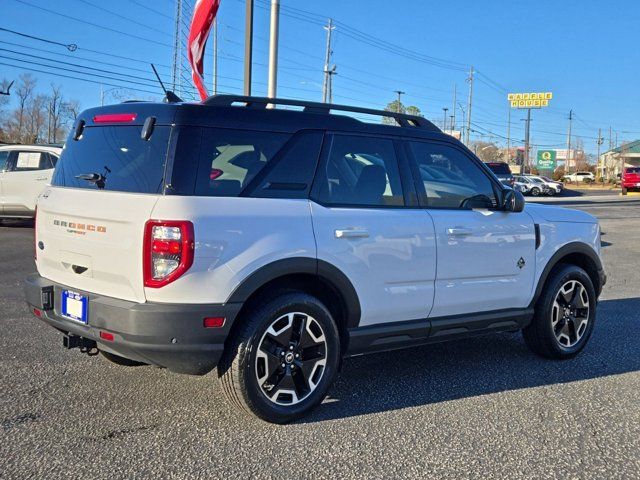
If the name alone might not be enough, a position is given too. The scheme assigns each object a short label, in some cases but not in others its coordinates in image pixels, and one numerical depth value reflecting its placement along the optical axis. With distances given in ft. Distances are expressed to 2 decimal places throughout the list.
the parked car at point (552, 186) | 162.40
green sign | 298.97
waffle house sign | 312.09
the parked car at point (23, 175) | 45.24
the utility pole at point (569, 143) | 356.75
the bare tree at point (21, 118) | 259.60
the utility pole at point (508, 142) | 315.12
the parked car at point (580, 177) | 263.27
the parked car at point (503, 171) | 84.33
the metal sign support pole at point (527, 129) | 253.65
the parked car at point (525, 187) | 167.22
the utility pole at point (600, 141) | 431.27
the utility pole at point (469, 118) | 268.35
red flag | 30.40
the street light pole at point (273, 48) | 36.63
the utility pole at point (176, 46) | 111.47
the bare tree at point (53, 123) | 237.41
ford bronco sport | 11.31
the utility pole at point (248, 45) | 35.55
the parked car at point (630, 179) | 140.05
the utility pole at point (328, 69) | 177.33
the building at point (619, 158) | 343.09
